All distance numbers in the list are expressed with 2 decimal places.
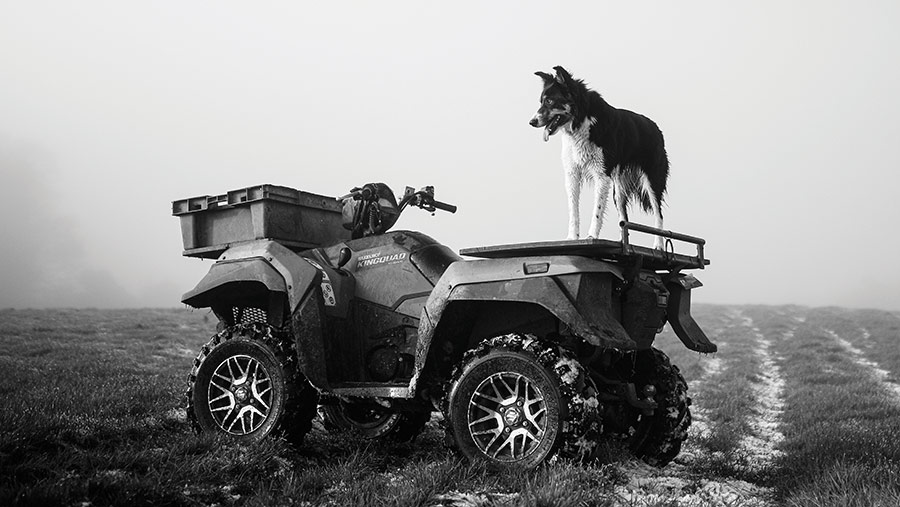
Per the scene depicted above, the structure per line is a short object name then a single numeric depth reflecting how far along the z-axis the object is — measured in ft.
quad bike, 15.30
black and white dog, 16.83
